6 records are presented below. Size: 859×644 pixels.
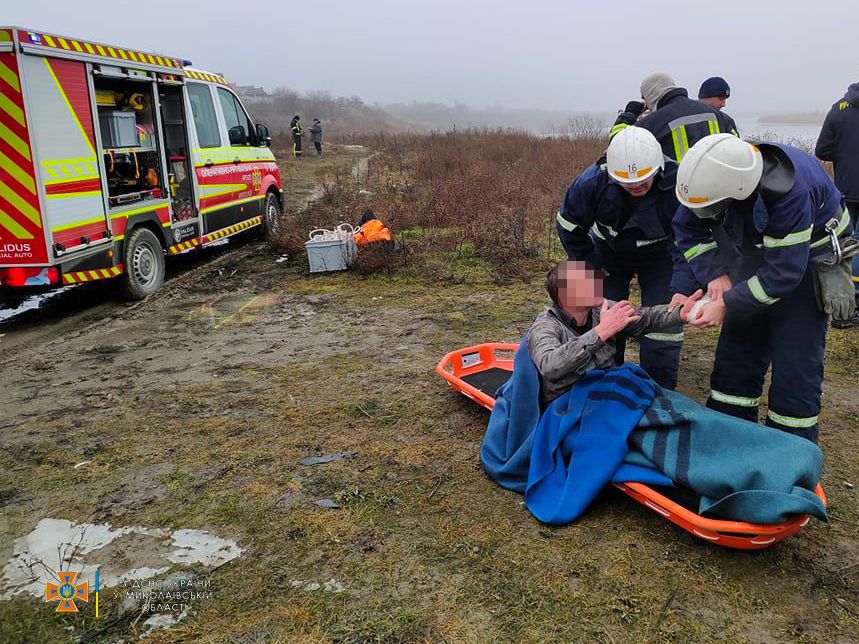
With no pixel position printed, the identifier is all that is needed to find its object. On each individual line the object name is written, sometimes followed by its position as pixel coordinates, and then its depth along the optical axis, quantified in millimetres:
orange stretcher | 2207
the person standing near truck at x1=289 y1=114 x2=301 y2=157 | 23188
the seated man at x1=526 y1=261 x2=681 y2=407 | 2646
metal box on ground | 7562
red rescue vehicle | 5246
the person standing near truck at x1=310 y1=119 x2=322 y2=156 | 24062
